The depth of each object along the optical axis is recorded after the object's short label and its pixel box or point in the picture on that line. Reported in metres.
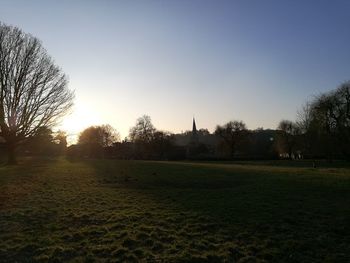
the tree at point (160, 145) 110.56
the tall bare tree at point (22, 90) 44.97
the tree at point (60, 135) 54.49
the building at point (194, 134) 175.38
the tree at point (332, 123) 65.31
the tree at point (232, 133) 119.62
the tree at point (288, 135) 104.69
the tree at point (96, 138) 109.19
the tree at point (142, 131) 115.88
